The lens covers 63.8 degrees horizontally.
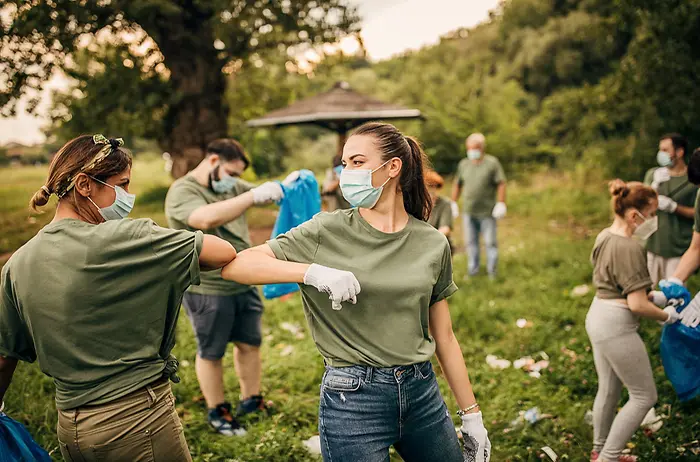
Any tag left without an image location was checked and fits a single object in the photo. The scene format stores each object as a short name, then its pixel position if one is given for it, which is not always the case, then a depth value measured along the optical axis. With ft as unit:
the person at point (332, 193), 18.11
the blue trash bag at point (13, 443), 6.86
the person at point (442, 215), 19.05
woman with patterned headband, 6.07
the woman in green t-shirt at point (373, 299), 6.47
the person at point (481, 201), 24.58
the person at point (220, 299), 11.81
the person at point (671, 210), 16.11
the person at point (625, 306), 10.13
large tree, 24.16
